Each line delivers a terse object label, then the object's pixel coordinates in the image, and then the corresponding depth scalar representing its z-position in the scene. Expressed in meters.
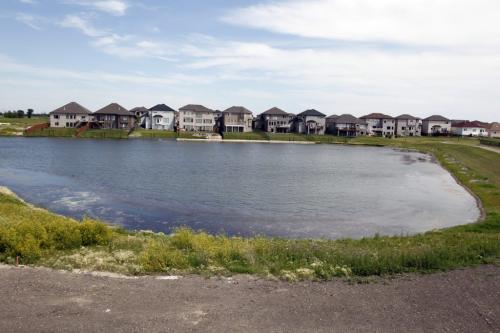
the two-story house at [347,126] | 145.24
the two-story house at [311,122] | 145.88
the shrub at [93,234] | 16.81
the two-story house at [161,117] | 133.88
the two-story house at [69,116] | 125.75
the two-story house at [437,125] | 156.12
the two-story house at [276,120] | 145.38
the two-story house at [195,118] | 135.38
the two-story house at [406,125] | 155.75
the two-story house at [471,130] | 155.12
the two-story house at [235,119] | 138.88
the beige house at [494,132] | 154.75
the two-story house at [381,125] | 154.75
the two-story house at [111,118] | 128.06
